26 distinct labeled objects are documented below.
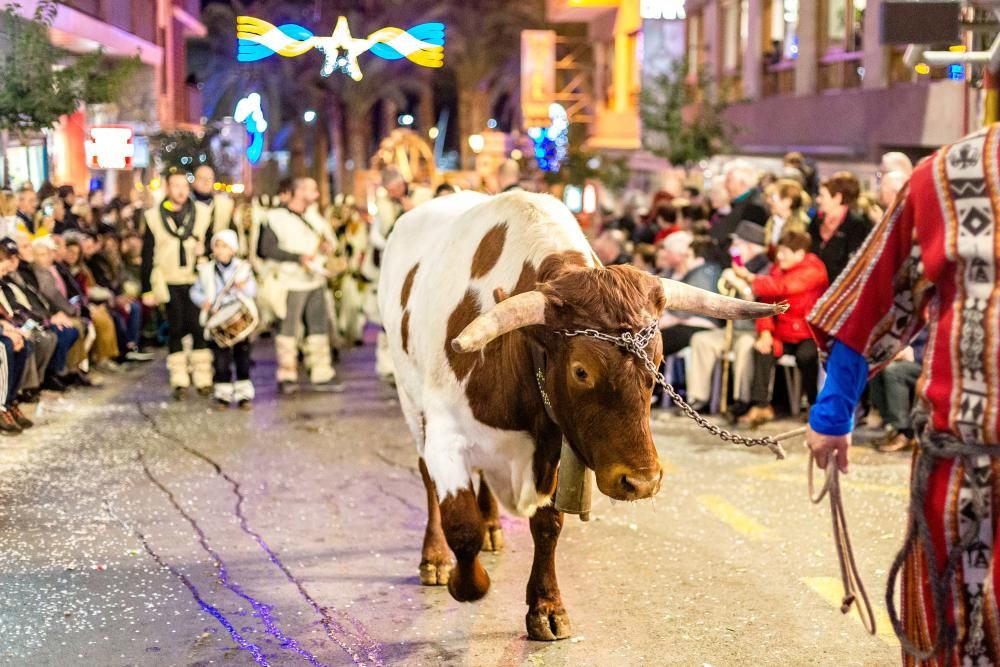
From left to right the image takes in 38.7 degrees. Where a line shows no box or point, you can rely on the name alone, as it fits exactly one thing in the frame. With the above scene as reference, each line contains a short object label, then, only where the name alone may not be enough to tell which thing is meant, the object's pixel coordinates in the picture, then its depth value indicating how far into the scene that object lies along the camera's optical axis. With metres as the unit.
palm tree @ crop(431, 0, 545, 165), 41.91
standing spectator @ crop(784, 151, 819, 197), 14.31
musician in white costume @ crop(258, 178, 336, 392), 12.92
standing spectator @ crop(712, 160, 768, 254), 12.48
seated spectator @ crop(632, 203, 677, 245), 14.28
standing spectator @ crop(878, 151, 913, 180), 10.70
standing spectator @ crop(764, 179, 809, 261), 11.64
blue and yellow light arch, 17.25
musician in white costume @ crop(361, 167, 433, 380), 12.81
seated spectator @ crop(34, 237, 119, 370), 12.04
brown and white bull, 4.96
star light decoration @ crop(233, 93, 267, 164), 32.82
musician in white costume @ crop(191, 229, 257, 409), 12.12
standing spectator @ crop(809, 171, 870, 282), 10.93
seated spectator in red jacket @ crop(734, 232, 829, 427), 10.59
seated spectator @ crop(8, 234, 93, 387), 11.61
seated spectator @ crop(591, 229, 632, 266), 11.52
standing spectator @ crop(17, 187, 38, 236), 12.82
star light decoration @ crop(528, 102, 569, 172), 31.69
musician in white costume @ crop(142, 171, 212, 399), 12.55
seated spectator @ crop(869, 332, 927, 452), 10.05
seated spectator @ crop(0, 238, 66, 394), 10.90
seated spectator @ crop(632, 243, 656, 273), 14.20
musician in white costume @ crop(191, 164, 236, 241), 12.63
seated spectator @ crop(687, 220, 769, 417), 11.12
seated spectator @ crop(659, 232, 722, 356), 11.59
